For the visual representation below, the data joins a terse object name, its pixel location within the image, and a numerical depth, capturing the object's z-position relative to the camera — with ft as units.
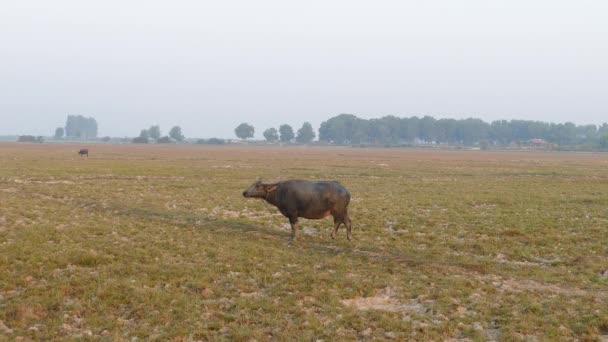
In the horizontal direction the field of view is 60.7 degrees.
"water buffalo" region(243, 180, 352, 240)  63.93
